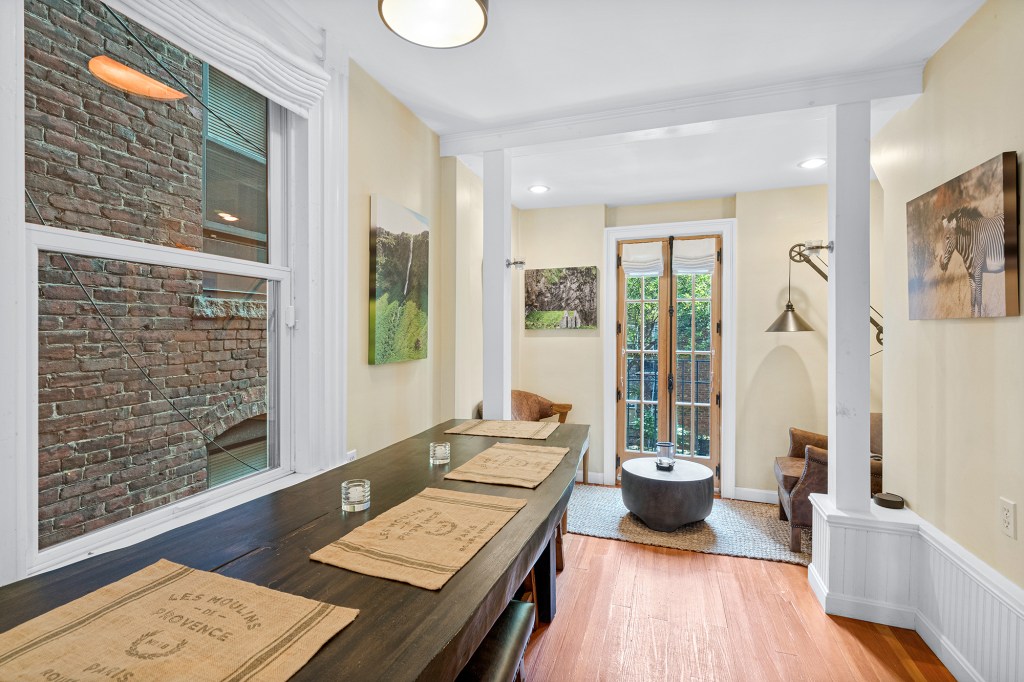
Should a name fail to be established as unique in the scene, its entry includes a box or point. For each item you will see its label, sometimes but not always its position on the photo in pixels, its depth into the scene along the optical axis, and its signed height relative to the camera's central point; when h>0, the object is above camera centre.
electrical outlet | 1.65 -0.61
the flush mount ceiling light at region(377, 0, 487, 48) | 1.39 +0.96
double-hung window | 1.24 +0.19
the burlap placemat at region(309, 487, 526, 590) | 0.91 -0.43
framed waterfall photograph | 2.35 +0.31
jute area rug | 3.07 -1.33
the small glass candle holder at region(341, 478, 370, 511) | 1.20 -0.39
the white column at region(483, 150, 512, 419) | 2.88 +0.36
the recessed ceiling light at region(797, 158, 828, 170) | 3.30 +1.23
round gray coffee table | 3.22 -1.05
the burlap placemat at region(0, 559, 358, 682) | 0.63 -0.43
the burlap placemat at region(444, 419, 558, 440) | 2.01 -0.39
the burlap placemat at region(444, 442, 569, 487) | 1.44 -0.41
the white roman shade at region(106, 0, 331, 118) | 1.42 +0.99
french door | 4.32 -0.19
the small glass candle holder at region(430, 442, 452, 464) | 1.60 -0.37
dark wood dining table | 0.69 -0.43
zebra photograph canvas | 1.67 +0.38
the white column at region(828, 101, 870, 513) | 2.26 +0.20
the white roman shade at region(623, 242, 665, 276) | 4.43 +0.76
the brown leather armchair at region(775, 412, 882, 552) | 2.89 -0.88
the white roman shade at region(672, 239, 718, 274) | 4.26 +0.76
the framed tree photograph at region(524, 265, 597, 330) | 4.46 +0.40
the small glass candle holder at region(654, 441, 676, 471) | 3.40 -0.83
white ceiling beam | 2.24 +1.20
